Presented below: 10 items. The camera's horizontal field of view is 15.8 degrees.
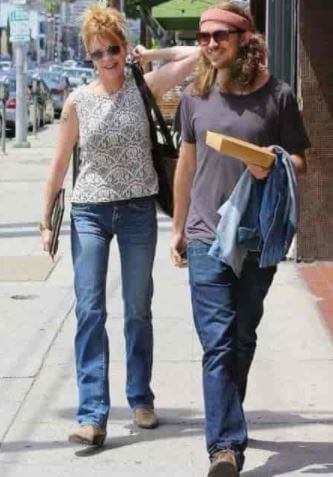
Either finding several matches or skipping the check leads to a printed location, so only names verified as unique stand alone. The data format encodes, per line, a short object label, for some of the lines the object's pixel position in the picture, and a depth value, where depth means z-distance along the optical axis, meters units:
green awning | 21.34
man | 4.88
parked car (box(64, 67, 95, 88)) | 46.66
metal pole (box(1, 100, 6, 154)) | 22.45
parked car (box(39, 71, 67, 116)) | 38.39
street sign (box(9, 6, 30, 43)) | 24.23
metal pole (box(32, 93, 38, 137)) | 28.11
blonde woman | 5.45
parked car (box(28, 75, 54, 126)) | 32.19
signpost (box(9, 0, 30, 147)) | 23.70
